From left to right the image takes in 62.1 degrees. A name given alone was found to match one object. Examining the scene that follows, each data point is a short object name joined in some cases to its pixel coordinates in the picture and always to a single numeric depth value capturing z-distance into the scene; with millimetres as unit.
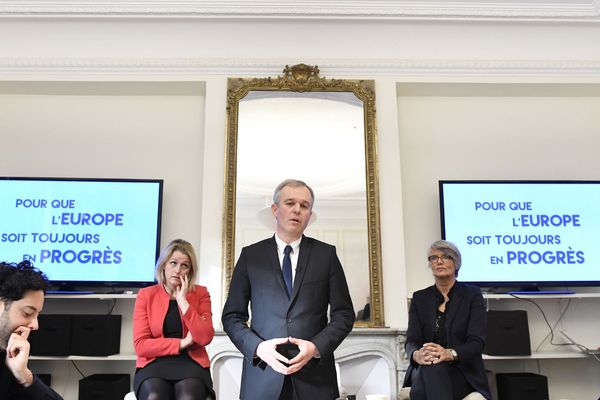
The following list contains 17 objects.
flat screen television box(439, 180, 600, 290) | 3686
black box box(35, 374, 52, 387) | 3508
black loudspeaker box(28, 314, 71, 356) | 3348
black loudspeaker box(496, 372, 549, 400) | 3379
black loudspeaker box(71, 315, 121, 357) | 3377
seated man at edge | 1433
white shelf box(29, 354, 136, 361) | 3336
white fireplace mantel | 3424
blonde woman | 2287
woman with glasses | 2320
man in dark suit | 1619
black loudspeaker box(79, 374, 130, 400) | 3209
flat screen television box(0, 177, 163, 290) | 3604
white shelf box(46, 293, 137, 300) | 3510
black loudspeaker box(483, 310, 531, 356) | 3408
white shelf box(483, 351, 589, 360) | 3387
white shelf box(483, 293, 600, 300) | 3574
